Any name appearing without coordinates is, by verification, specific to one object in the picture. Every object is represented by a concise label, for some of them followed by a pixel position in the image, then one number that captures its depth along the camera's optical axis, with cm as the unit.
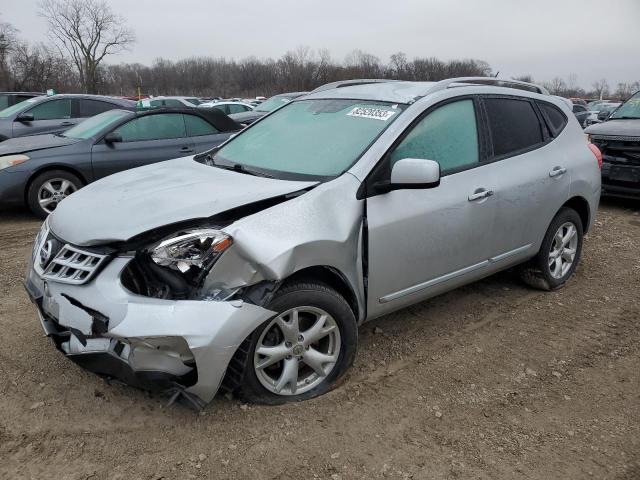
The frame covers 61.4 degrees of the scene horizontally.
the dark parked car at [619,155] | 730
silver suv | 251
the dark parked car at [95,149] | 650
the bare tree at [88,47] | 5656
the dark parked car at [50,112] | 945
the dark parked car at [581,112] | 2020
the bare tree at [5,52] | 3753
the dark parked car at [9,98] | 1306
